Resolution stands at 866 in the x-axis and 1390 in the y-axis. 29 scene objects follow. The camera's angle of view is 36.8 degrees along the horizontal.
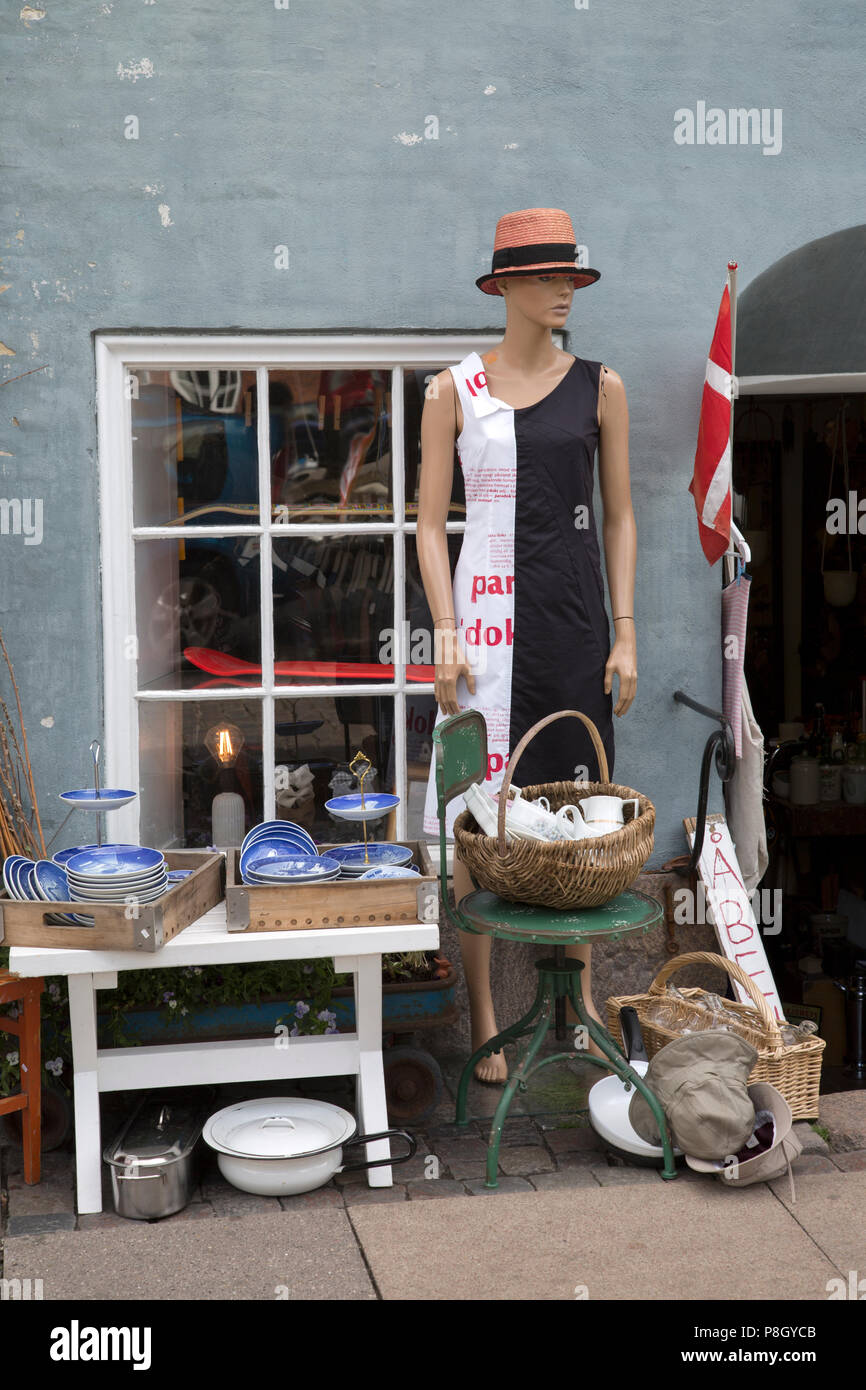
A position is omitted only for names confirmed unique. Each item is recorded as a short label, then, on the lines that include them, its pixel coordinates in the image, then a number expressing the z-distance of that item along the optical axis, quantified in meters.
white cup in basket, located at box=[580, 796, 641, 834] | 3.67
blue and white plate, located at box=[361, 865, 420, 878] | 3.68
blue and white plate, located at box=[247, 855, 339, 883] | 3.63
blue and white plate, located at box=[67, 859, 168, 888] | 3.48
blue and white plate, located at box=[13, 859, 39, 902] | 3.61
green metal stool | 3.42
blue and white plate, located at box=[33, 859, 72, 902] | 3.63
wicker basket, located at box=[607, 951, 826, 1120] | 3.89
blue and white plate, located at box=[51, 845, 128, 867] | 3.79
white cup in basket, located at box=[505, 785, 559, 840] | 3.54
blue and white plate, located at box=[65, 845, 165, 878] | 3.52
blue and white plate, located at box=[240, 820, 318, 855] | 4.03
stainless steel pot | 3.45
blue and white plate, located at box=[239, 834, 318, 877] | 3.84
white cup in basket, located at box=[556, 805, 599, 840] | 3.58
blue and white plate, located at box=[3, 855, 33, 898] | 3.60
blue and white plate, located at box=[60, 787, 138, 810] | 3.84
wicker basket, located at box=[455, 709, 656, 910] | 3.42
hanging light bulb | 4.69
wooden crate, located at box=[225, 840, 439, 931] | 3.58
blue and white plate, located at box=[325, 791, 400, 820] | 3.90
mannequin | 4.04
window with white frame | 4.55
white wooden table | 3.48
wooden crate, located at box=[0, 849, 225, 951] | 3.40
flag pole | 4.63
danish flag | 4.32
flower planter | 3.94
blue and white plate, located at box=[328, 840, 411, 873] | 3.90
